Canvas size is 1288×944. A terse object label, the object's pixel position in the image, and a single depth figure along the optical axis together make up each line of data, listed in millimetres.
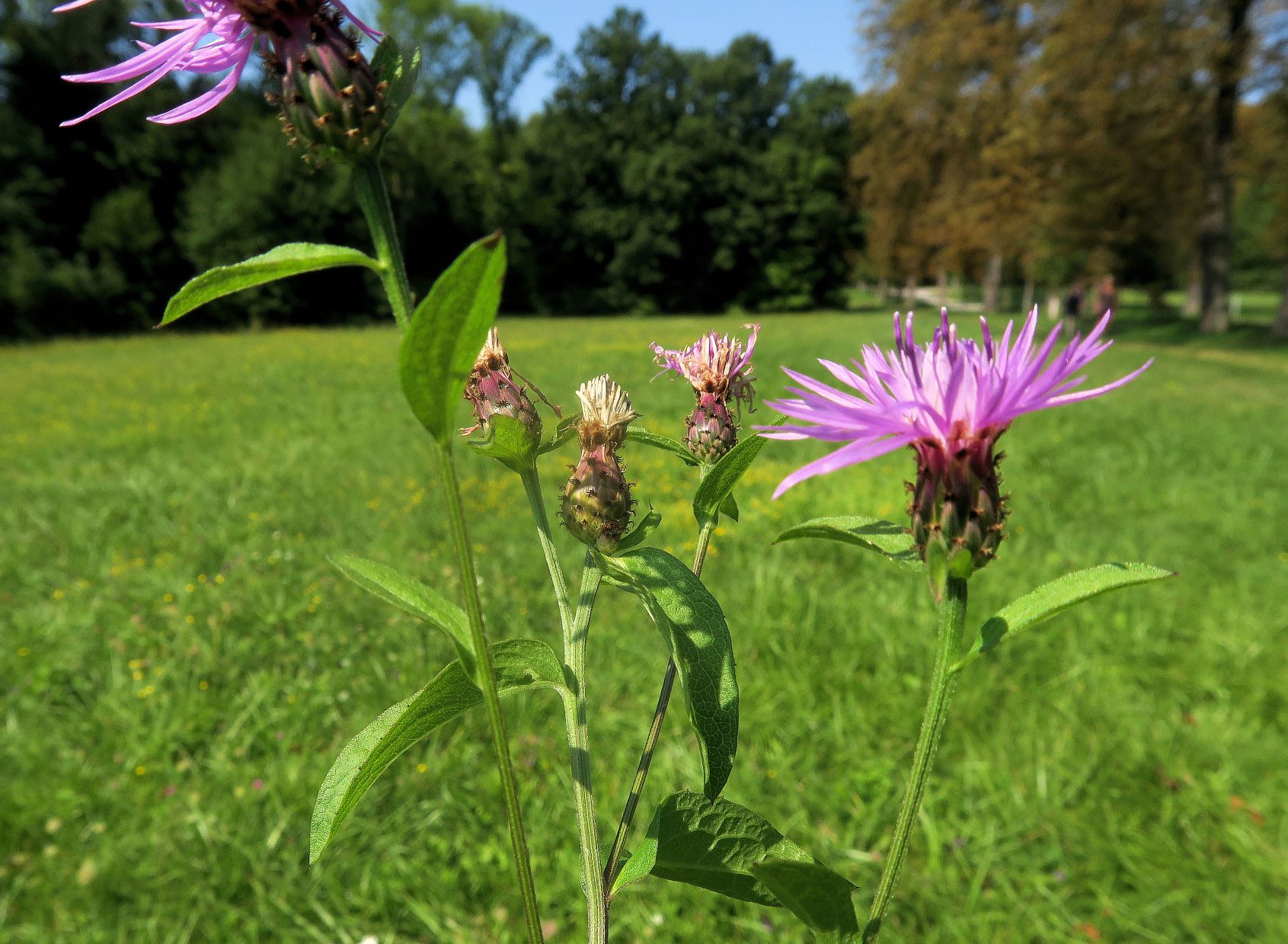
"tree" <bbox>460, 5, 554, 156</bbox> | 28688
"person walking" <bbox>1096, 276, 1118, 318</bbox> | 12383
